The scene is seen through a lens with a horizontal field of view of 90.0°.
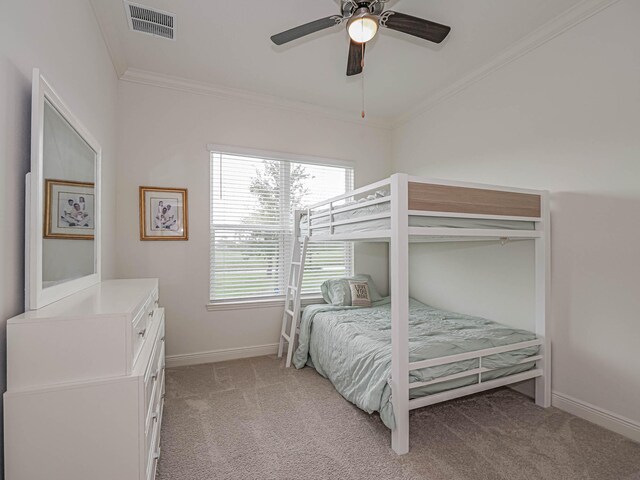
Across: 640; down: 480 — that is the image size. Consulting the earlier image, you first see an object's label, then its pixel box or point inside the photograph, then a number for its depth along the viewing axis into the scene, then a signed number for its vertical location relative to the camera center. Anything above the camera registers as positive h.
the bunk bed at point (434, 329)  1.79 -0.65
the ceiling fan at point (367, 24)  1.70 +1.22
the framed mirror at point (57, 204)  1.19 +0.17
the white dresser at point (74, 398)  1.04 -0.53
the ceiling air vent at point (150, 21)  2.16 +1.55
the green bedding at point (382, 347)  1.92 -0.75
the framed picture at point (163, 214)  2.94 +0.26
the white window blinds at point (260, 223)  3.27 +0.19
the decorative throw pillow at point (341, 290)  3.34 -0.54
